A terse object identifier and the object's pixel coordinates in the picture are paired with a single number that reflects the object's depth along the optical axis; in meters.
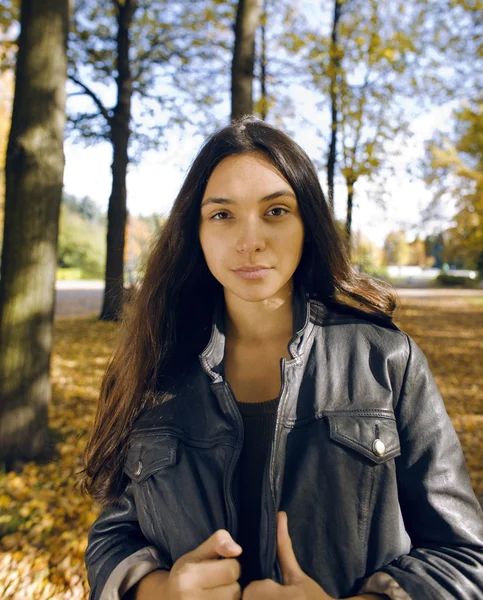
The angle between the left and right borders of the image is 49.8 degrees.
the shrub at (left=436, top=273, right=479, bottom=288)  35.78
